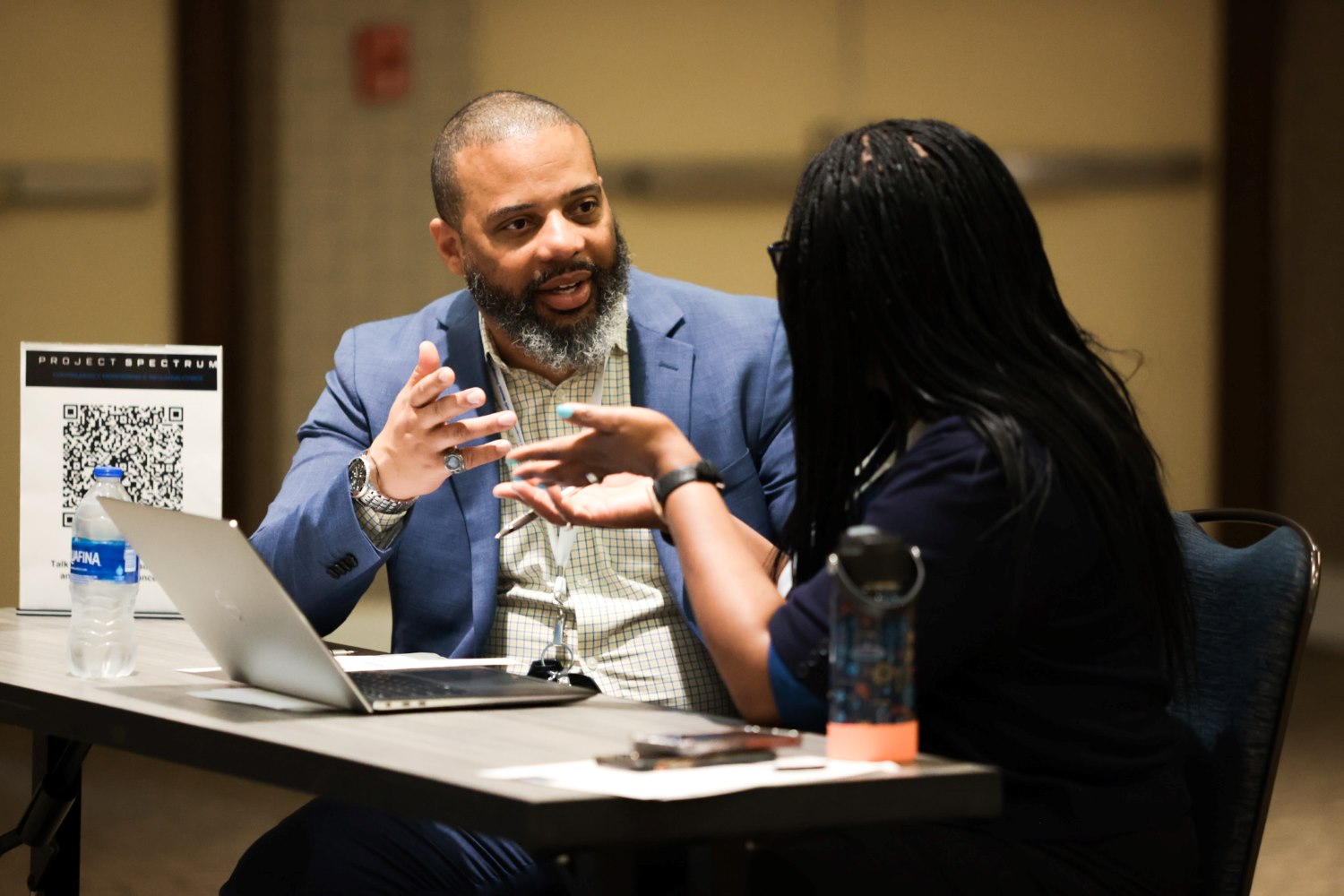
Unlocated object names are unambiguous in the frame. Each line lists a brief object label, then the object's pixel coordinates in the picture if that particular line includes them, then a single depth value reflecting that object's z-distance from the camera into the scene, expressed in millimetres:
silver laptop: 6725
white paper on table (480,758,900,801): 6503
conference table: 6489
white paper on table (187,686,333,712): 6776
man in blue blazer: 7188
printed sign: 7335
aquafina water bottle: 6951
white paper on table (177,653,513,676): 6968
